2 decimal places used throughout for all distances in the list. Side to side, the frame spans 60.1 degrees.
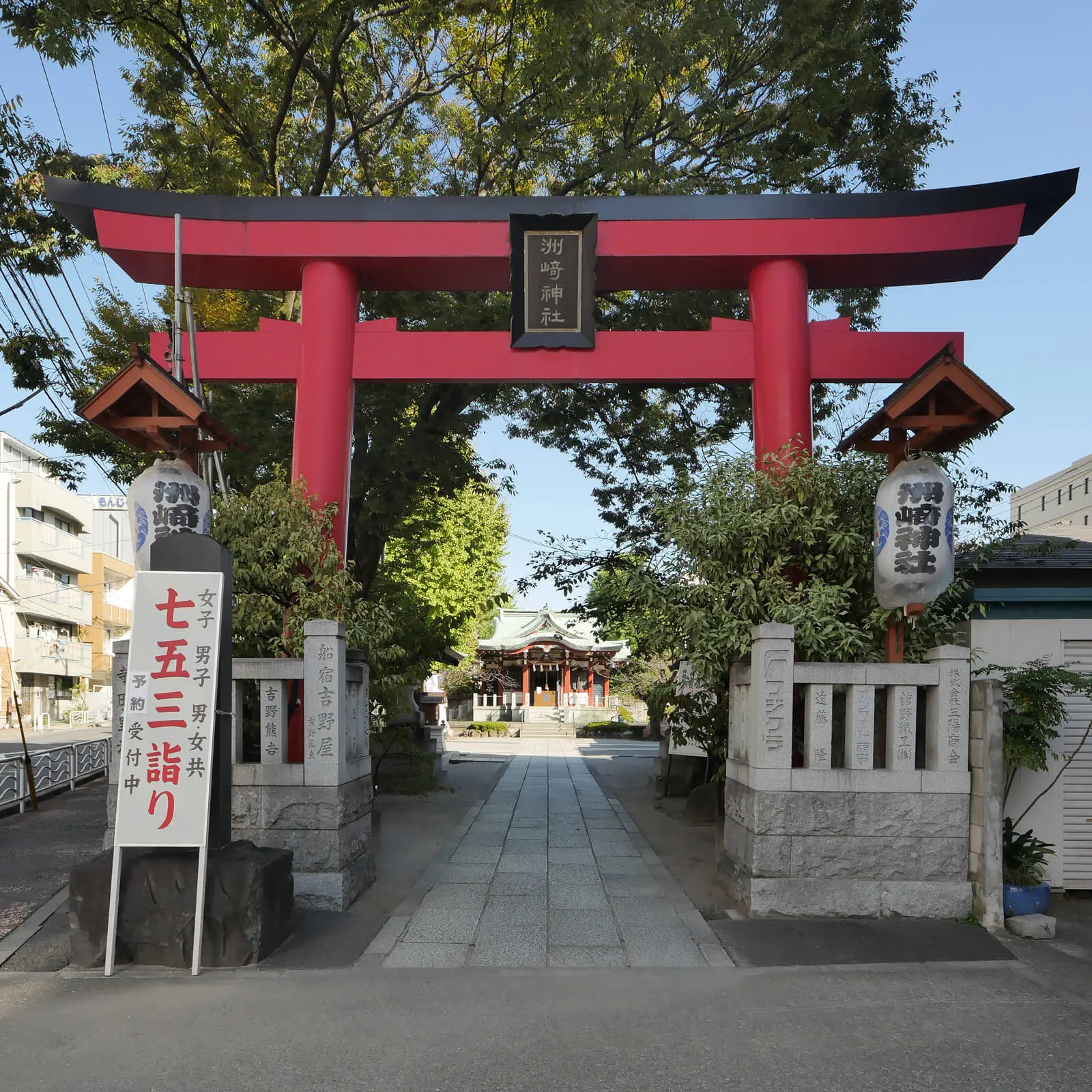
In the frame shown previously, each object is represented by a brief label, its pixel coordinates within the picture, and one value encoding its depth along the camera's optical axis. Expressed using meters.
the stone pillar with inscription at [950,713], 7.09
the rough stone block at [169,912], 6.02
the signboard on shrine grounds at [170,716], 5.96
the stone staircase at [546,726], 40.62
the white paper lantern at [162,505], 7.49
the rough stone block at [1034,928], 6.75
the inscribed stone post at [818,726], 7.16
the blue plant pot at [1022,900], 7.02
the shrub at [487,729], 40.19
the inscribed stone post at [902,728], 7.13
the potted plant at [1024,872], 7.02
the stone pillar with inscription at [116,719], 6.87
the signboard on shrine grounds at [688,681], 9.55
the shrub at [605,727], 39.53
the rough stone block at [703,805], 12.86
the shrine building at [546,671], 44.19
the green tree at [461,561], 28.81
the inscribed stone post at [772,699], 7.12
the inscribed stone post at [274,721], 7.42
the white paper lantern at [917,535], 7.00
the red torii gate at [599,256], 9.27
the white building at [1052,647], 8.13
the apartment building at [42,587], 38.66
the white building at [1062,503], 48.50
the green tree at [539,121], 13.00
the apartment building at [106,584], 47.06
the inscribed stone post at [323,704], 7.37
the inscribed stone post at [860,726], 7.16
